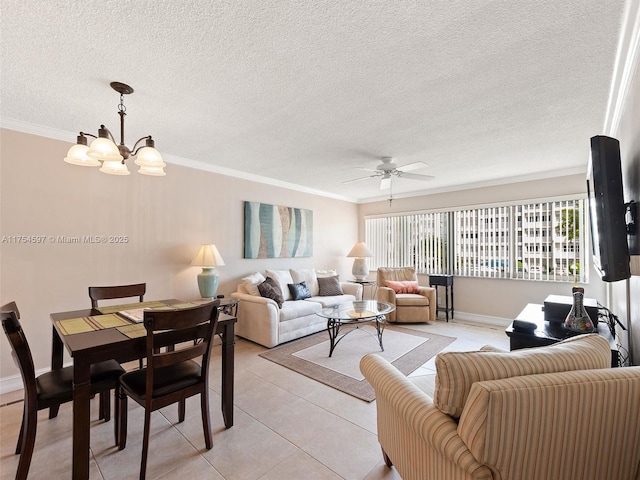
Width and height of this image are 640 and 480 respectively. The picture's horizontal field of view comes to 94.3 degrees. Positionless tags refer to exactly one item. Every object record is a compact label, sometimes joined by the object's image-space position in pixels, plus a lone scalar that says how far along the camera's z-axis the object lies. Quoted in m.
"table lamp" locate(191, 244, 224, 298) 3.67
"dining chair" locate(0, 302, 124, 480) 1.54
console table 2.02
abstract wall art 4.63
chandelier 1.82
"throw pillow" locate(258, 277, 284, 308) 3.99
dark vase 2.01
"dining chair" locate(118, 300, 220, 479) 1.63
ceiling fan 3.76
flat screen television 1.66
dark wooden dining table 1.53
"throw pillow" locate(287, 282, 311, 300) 4.59
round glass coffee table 3.33
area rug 2.85
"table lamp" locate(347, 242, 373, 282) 5.79
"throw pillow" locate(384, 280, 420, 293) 5.19
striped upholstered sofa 0.94
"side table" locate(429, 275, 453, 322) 5.21
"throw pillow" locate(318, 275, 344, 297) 5.04
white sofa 3.72
